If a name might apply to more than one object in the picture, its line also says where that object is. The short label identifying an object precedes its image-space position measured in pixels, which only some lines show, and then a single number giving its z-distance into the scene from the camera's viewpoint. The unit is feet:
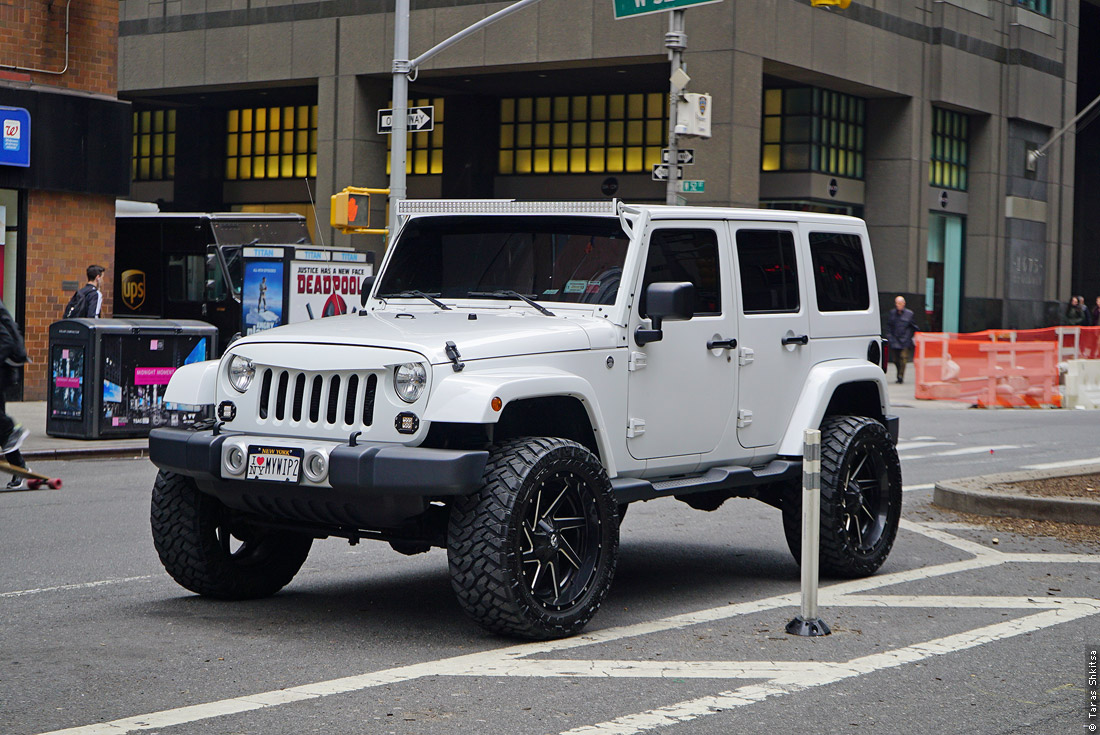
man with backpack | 62.54
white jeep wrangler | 20.75
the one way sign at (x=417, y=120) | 67.72
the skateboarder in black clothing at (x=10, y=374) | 37.77
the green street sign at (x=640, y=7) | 63.41
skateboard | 30.36
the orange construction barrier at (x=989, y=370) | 81.87
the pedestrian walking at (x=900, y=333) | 92.94
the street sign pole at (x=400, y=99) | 67.46
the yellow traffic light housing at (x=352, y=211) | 66.33
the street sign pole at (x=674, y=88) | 68.59
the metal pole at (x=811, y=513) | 21.53
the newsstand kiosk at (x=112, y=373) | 52.34
